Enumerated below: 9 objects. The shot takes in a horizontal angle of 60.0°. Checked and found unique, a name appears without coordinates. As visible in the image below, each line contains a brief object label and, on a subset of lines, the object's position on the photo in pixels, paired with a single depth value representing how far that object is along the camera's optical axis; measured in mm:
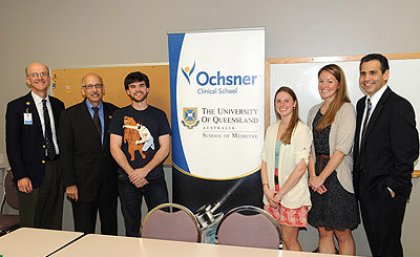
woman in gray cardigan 2773
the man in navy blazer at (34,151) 3314
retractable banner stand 3131
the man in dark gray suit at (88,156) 3256
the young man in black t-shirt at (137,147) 3166
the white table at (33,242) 1973
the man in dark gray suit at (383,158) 2564
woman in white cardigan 2822
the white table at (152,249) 1904
